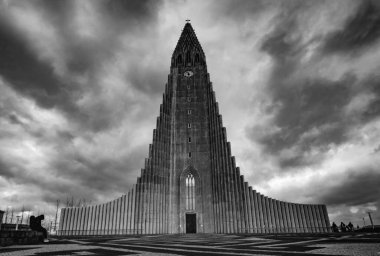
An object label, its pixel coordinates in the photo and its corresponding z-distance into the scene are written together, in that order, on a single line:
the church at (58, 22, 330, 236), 33.78
